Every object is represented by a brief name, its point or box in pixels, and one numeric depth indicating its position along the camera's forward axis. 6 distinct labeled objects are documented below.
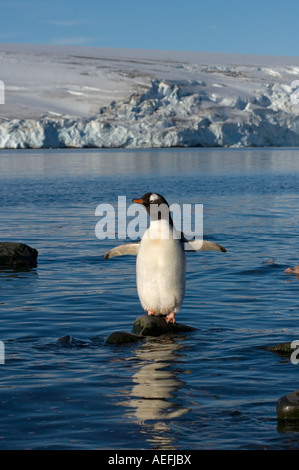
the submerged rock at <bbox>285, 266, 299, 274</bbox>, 12.41
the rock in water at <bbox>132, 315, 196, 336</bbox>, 8.39
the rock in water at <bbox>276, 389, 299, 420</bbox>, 5.53
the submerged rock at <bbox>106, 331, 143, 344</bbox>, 8.01
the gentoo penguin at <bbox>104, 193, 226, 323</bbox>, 8.56
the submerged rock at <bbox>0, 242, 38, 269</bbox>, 13.35
